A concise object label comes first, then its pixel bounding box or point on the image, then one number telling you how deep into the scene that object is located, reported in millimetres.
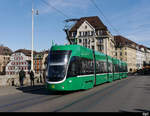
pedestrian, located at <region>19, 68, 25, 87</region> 19141
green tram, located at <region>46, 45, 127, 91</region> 12641
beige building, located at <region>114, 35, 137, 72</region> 100312
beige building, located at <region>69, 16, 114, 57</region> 67312
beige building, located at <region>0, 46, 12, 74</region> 65938
